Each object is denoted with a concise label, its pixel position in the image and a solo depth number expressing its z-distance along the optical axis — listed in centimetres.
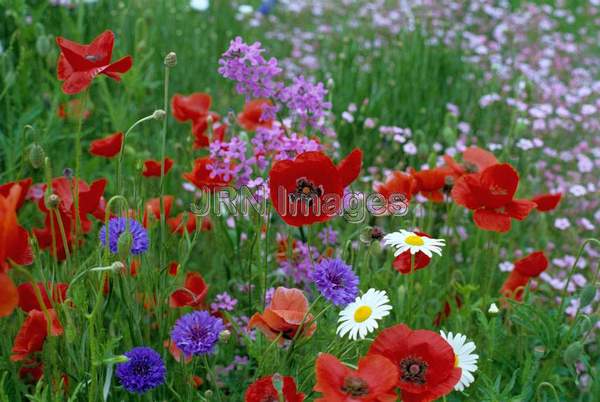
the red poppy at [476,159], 131
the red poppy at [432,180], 130
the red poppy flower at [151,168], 131
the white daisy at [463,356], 104
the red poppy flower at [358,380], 95
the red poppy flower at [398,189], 123
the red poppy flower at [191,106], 145
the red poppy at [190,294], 118
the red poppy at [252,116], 146
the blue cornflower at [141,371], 105
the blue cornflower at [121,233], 108
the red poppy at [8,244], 87
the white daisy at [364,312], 102
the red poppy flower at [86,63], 107
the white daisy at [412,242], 107
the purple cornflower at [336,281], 103
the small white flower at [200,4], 261
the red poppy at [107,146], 125
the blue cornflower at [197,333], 106
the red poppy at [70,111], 160
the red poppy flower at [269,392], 101
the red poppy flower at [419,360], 99
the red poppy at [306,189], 107
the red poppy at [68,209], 115
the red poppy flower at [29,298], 114
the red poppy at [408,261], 114
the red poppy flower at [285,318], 104
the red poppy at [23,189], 109
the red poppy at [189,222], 133
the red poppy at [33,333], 108
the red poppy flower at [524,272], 127
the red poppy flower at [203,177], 122
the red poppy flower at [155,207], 119
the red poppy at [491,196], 118
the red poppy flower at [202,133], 140
